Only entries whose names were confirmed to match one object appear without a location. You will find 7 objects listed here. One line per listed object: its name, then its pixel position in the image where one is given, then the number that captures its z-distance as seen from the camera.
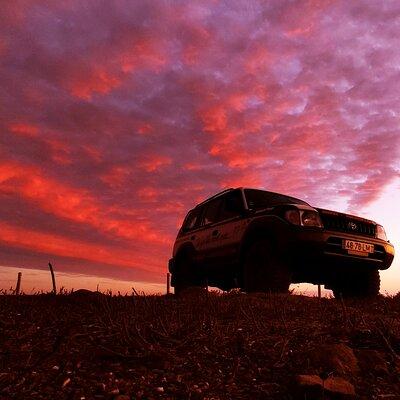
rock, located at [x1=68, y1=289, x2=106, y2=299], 5.66
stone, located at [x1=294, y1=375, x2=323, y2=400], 2.39
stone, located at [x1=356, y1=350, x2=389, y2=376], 2.87
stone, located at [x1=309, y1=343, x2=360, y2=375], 2.80
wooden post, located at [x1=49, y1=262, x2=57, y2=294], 4.42
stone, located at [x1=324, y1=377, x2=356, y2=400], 2.40
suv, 6.63
